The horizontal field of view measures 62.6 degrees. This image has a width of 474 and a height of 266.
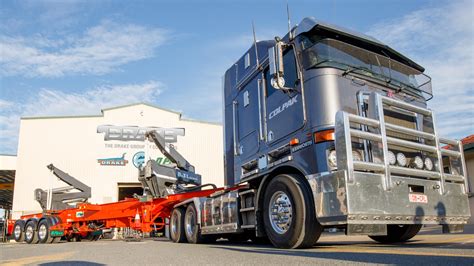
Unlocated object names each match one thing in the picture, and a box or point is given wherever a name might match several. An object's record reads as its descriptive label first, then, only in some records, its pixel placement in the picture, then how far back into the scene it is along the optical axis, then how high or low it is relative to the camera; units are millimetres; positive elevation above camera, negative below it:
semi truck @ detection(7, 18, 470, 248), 4719 +932
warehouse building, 25781 +4850
